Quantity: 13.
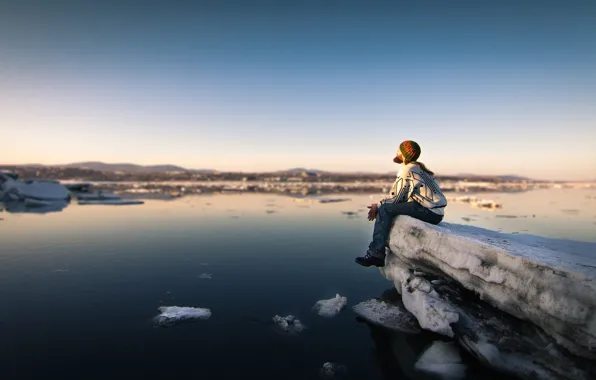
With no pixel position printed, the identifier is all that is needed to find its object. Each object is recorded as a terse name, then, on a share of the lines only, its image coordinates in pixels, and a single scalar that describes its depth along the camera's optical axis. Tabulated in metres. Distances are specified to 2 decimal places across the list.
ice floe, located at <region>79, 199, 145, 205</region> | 18.33
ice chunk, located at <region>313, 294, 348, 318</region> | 4.82
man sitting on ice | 4.91
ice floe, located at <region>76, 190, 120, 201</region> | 19.95
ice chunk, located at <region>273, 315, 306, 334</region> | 4.35
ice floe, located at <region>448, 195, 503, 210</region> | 17.85
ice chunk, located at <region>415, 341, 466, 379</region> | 3.46
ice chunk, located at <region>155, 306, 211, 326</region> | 4.45
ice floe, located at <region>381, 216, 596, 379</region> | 2.90
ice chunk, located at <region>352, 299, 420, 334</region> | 4.41
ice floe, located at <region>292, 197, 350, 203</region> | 20.14
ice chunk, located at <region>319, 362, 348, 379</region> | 3.44
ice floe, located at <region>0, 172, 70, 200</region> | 18.95
